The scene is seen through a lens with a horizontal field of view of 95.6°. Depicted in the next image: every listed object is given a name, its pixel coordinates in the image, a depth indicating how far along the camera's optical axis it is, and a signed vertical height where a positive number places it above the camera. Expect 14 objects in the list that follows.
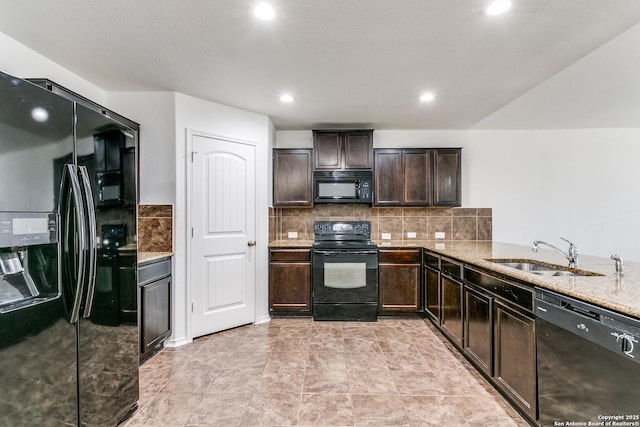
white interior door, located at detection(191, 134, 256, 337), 2.99 -0.22
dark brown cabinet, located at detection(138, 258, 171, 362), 2.41 -0.80
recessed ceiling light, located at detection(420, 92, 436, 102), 2.91 +1.19
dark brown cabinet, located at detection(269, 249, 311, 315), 3.55 -0.84
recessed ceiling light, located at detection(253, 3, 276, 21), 1.62 +1.16
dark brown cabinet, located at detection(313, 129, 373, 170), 3.79 +0.83
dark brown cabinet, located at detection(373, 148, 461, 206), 3.83 +0.48
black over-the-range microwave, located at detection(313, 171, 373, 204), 3.82 +0.36
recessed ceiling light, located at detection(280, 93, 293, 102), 2.91 +1.19
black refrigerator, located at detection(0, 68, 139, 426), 1.16 -0.22
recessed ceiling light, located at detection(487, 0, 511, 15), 1.58 +1.15
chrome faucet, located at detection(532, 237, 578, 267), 2.16 -0.32
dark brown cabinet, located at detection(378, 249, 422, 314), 3.54 -0.80
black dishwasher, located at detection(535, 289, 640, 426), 1.22 -0.72
